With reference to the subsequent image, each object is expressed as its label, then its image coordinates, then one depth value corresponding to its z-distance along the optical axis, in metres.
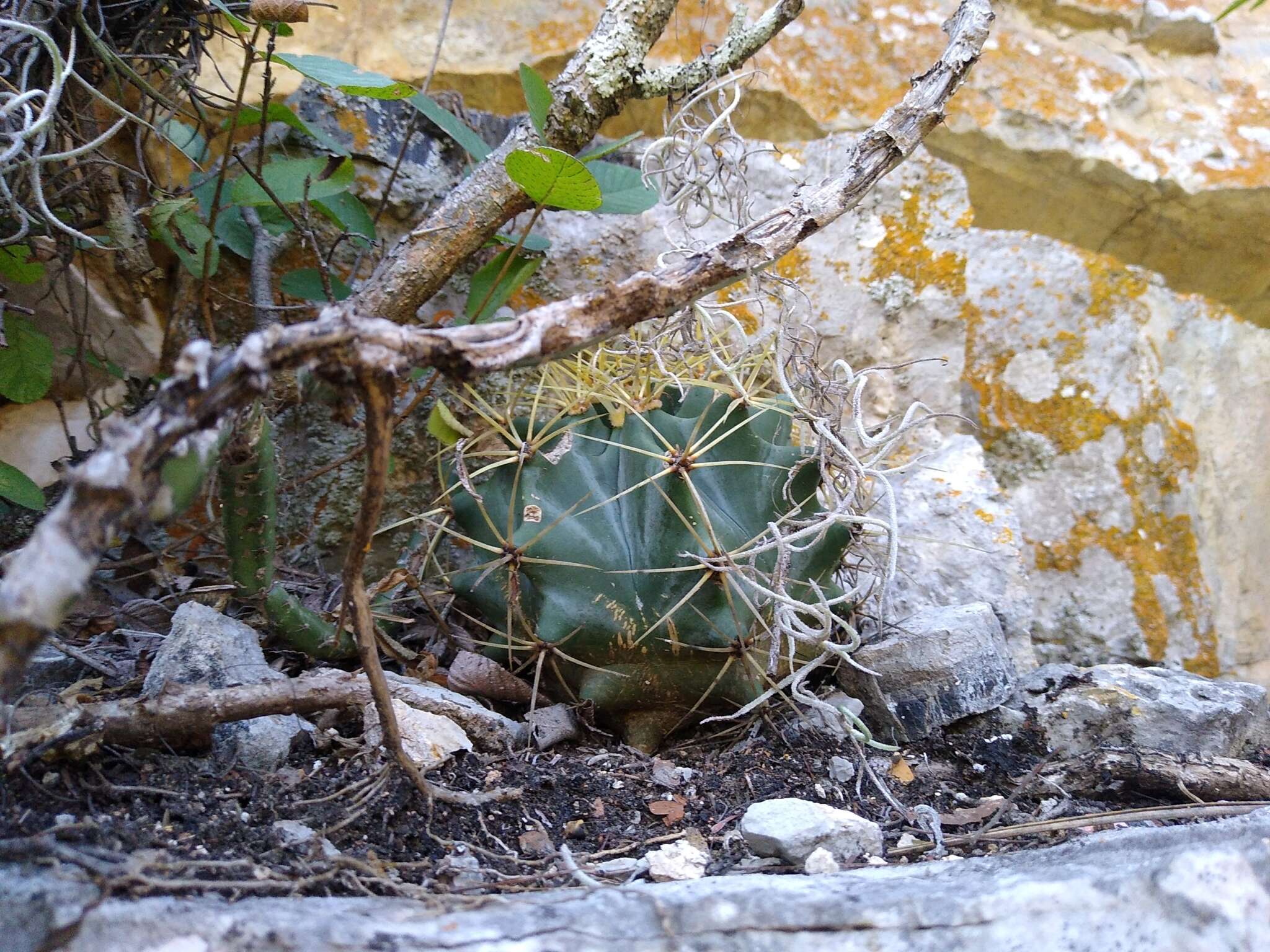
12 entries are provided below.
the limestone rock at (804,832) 0.67
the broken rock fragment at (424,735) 0.70
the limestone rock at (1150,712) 0.74
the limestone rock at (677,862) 0.67
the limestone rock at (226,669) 0.69
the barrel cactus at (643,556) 0.74
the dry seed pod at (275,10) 0.71
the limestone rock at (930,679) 0.76
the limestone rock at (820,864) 0.67
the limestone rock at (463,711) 0.73
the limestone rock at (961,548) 0.84
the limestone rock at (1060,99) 0.94
